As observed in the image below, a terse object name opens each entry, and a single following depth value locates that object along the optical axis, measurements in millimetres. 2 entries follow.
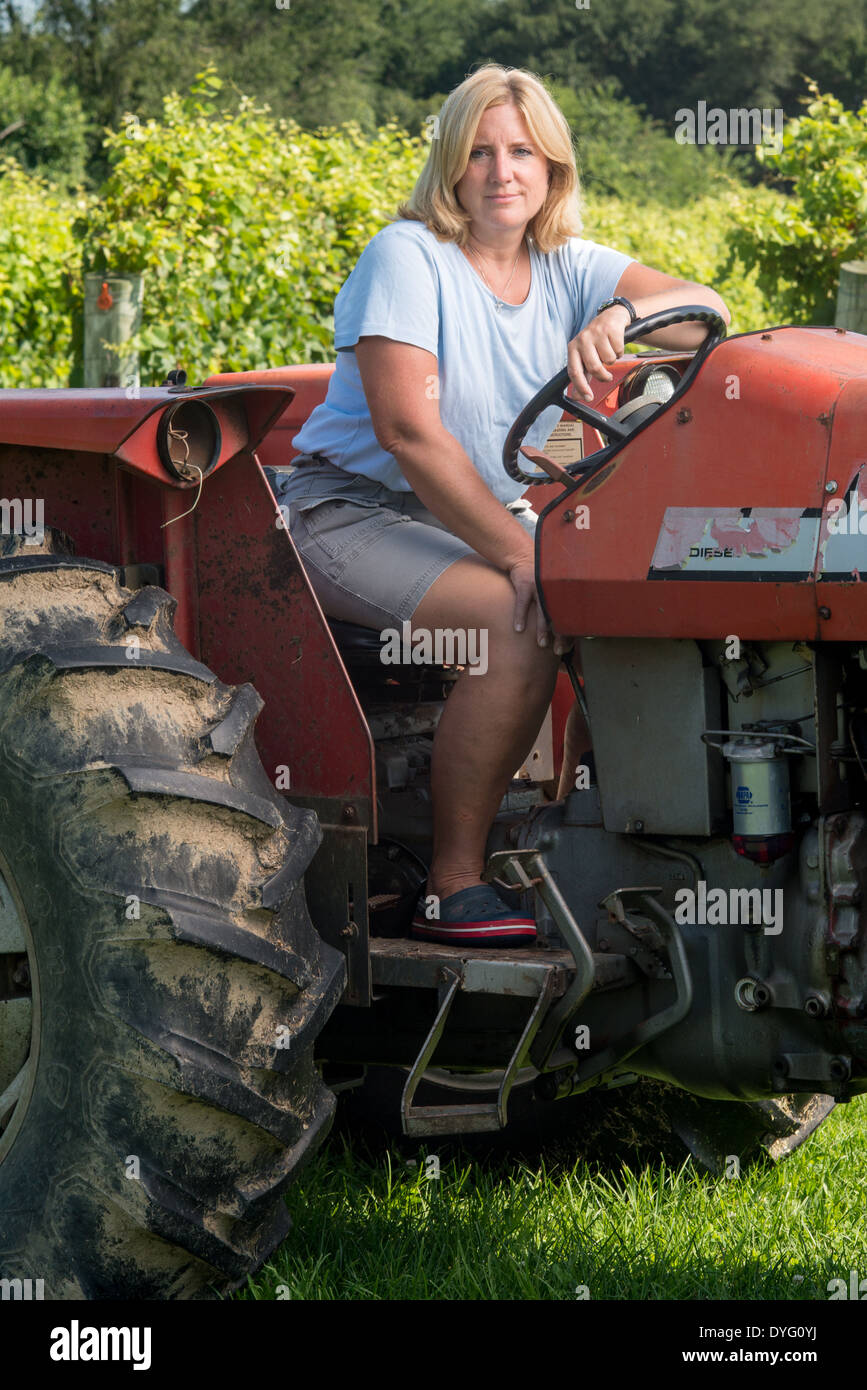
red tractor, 4809
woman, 5652
